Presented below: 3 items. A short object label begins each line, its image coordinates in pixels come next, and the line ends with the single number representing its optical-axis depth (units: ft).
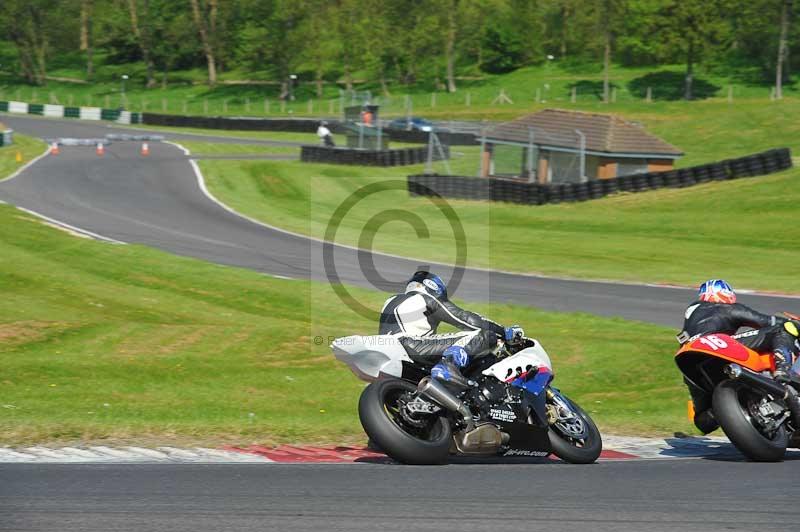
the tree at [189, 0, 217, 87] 322.96
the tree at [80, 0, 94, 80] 349.41
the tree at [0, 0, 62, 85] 342.44
